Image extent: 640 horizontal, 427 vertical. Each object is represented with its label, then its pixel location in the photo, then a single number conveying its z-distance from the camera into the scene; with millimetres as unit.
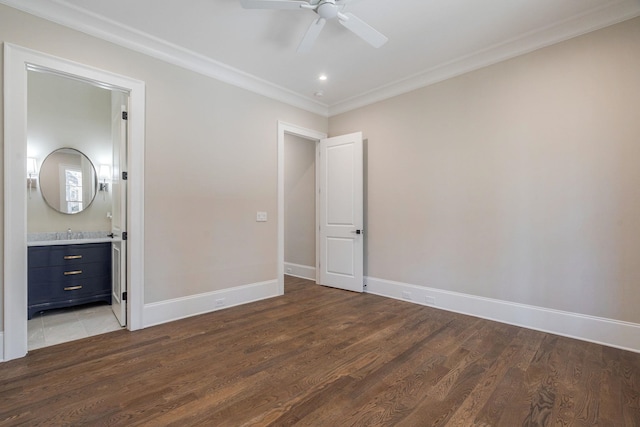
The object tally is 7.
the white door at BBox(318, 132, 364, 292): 4504
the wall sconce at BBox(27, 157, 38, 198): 3924
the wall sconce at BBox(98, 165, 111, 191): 4461
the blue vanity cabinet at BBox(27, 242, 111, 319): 3435
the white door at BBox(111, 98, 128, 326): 3098
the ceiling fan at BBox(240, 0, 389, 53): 2293
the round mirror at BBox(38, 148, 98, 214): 4066
